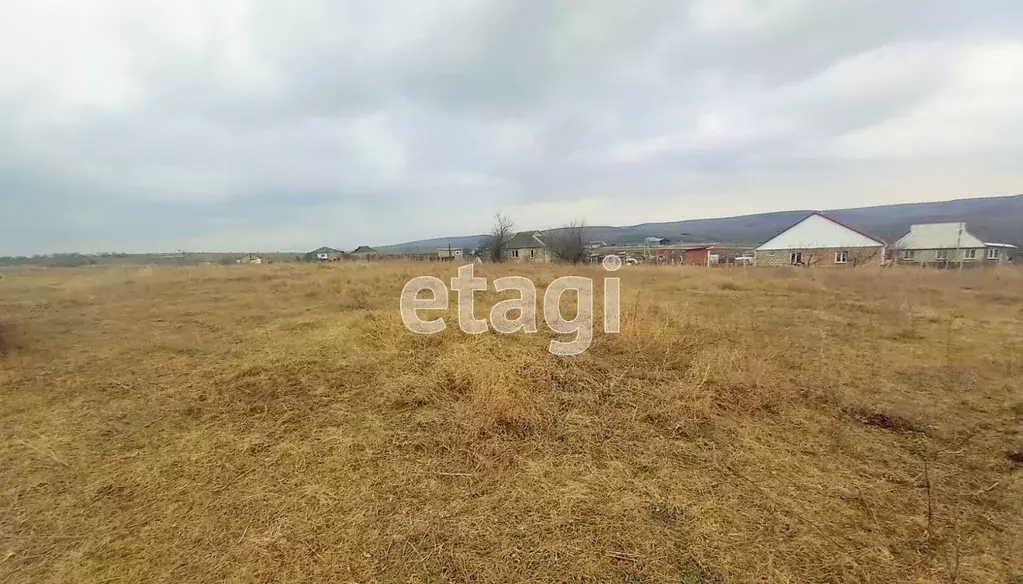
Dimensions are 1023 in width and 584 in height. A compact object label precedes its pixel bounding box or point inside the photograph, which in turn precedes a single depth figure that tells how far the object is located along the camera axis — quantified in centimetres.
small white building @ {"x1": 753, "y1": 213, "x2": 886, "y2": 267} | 2617
